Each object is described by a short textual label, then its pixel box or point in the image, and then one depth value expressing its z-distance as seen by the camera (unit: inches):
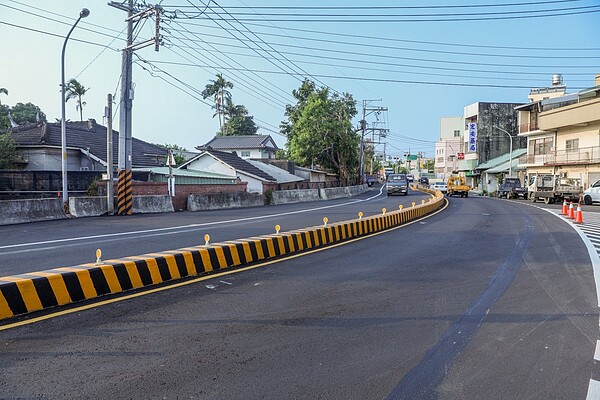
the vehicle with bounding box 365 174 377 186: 3587.6
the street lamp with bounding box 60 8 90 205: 768.3
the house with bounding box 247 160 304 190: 1646.7
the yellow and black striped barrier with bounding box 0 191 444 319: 240.2
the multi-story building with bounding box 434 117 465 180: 3895.2
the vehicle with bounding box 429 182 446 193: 2414.9
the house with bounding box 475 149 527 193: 2283.7
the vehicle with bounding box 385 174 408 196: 1854.1
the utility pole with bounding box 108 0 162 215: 848.3
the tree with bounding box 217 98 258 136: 2970.0
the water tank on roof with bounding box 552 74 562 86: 2442.2
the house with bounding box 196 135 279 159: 2477.9
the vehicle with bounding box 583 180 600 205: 1314.0
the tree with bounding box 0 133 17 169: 1114.7
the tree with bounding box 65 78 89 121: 2267.5
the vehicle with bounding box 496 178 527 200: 1845.5
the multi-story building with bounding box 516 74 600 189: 1633.9
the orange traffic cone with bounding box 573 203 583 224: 772.6
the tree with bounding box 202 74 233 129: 2829.7
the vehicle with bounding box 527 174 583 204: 1434.5
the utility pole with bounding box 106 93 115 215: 829.2
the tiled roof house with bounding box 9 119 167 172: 1221.7
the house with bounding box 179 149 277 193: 1523.1
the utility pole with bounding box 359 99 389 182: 2620.6
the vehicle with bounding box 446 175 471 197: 1983.8
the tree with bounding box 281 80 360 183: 2160.4
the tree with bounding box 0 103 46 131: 2477.9
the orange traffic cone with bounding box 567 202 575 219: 861.2
